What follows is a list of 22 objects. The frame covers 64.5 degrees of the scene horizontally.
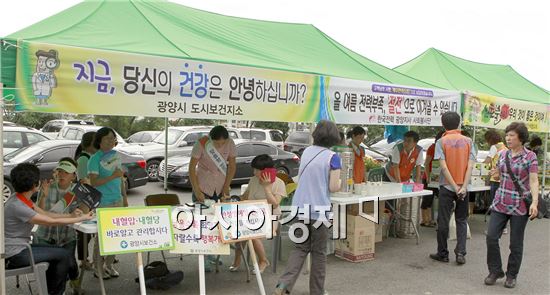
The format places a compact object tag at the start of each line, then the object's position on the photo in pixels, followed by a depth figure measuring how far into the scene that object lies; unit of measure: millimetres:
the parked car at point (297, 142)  15742
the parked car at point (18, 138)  10164
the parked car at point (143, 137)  14052
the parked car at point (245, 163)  10739
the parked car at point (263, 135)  14656
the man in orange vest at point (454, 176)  5180
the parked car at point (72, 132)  13622
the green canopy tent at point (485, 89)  6809
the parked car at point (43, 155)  8305
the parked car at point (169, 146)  12094
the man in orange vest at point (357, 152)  6320
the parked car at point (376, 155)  14370
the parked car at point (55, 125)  17986
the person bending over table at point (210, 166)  4965
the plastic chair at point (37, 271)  3336
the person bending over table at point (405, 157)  6742
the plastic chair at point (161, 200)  4821
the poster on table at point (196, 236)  3879
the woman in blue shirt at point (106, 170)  4512
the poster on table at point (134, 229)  3553
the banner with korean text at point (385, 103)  4910
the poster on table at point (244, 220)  3945
